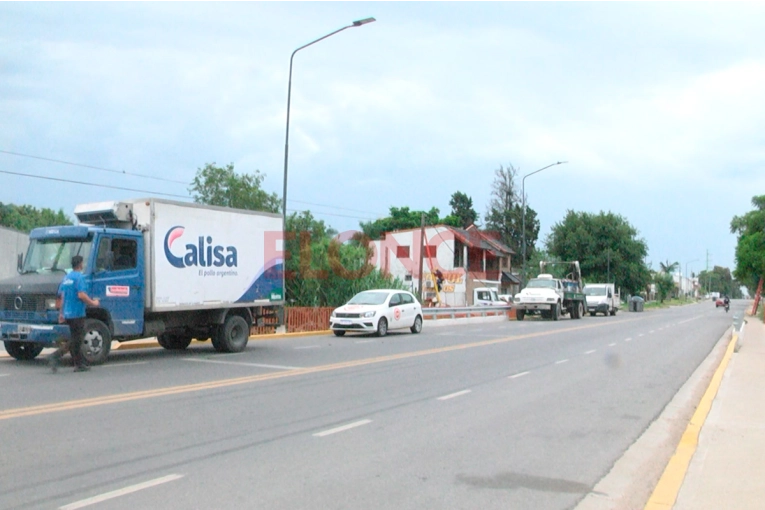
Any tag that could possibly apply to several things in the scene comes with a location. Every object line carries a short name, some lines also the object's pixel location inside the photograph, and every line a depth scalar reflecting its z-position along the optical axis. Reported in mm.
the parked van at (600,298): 52750
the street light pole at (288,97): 22219
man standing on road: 12875
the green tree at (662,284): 121750
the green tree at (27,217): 51962
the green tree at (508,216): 87938
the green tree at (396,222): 78750
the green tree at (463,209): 95438
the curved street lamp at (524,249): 43016
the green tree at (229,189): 53625
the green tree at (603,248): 78188
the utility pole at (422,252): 37462
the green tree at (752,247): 59312
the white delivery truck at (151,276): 14016
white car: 24469
